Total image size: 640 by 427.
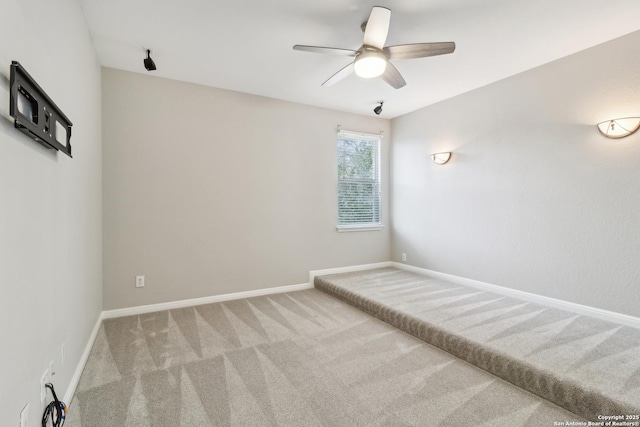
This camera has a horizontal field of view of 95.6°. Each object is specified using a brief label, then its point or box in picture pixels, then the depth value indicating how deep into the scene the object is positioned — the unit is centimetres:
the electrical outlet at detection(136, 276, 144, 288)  325
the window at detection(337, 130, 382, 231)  468
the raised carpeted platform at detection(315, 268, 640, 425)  173
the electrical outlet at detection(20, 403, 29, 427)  116
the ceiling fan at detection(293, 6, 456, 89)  207
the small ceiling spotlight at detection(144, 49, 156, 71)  279
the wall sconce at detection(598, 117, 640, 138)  255
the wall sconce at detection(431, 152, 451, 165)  412
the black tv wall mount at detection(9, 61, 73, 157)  109
